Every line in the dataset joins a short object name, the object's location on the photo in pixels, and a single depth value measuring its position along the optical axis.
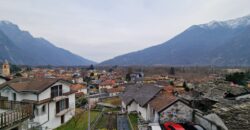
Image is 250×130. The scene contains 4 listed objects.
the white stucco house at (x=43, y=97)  20.21
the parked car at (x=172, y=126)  16.80
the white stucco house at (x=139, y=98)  24.38
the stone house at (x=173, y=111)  19.70
